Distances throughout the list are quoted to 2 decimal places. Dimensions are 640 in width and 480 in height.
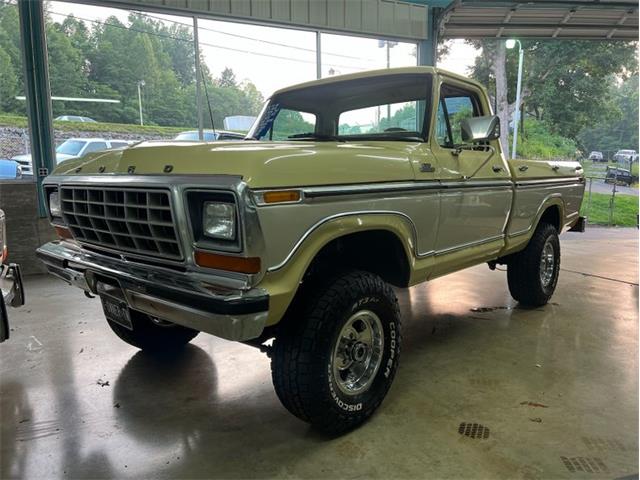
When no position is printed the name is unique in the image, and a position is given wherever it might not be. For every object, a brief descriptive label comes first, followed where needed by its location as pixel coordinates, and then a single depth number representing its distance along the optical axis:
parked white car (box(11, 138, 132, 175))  6.54
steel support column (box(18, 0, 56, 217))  6.20
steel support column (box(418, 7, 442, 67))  8.85
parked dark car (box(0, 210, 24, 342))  3.20
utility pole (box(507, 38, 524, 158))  12.99
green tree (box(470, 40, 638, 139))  15.36
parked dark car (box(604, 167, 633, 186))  15.42
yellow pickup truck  1.98
